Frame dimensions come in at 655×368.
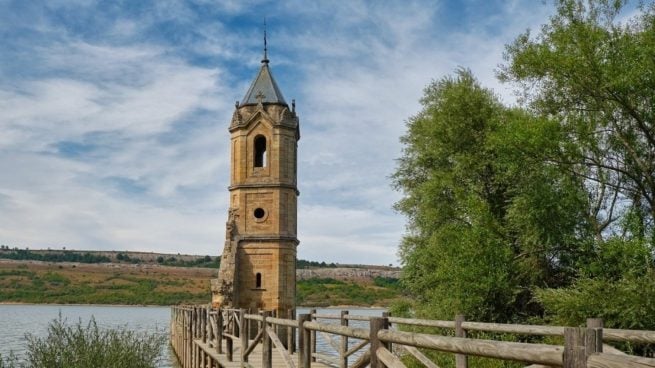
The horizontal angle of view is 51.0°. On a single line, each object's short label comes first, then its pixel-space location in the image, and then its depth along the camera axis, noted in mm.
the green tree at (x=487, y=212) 19125
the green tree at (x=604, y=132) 16203
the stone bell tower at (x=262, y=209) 31562
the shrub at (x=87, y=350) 12008
